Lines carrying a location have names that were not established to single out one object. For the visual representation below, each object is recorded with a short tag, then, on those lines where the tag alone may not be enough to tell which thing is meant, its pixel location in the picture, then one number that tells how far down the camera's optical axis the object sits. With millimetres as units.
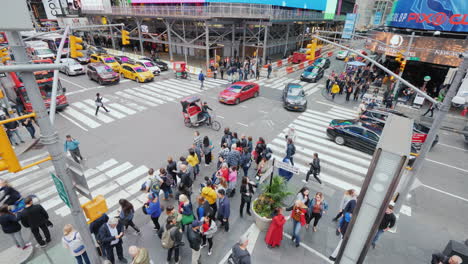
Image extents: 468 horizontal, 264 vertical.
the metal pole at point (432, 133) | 6195
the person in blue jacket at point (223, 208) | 6680
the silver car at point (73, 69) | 24562
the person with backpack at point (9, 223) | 5957
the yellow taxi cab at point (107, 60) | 25462
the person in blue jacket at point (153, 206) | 6660
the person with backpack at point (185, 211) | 6215
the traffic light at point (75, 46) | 7266
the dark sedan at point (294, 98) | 17188
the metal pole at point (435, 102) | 6734
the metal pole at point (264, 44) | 26253
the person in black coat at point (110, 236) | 5691
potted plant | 7191
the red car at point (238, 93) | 17938
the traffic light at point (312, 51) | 10430
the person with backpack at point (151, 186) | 7301
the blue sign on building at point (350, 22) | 26266
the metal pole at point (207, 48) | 24533
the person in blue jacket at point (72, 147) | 10108
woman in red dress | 6426
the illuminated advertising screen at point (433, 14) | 17891
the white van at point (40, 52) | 28584
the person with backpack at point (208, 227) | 6145
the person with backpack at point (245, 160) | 9289
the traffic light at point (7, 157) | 3387
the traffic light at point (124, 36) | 13262
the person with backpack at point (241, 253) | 5070
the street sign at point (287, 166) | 7326
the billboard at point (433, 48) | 17844
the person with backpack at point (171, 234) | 5637
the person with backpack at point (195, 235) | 5684
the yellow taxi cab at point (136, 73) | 22875
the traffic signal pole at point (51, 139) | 3641
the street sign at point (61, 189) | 4434
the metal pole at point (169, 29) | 28431
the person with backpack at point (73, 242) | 5433
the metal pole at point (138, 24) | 31430
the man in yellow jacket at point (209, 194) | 7102
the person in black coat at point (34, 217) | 6109
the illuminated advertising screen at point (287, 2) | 29938
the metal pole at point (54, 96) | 4139
